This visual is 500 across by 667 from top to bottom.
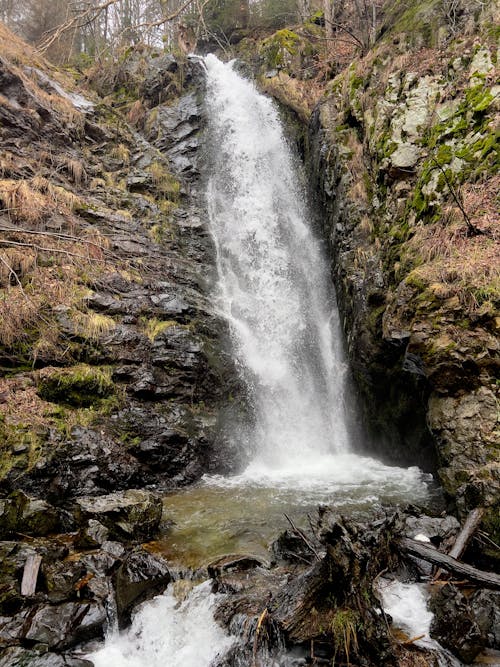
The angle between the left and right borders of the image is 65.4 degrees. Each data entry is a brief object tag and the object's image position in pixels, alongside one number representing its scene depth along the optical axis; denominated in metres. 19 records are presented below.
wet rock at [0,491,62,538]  4.42
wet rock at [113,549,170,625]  3.66
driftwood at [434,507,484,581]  3.96
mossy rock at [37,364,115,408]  6.80
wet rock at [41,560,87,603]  3.67
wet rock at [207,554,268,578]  4.13
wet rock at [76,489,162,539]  4.85
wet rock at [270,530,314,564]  4.27
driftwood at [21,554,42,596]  3.62
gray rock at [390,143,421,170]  7.84
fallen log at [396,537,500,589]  3.45
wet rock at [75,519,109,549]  4.45
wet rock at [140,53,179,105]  16.41
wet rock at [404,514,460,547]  4.35
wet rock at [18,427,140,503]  5.82
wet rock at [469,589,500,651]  3.07
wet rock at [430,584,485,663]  2.95
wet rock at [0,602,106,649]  3.22
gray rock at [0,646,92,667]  2.99
